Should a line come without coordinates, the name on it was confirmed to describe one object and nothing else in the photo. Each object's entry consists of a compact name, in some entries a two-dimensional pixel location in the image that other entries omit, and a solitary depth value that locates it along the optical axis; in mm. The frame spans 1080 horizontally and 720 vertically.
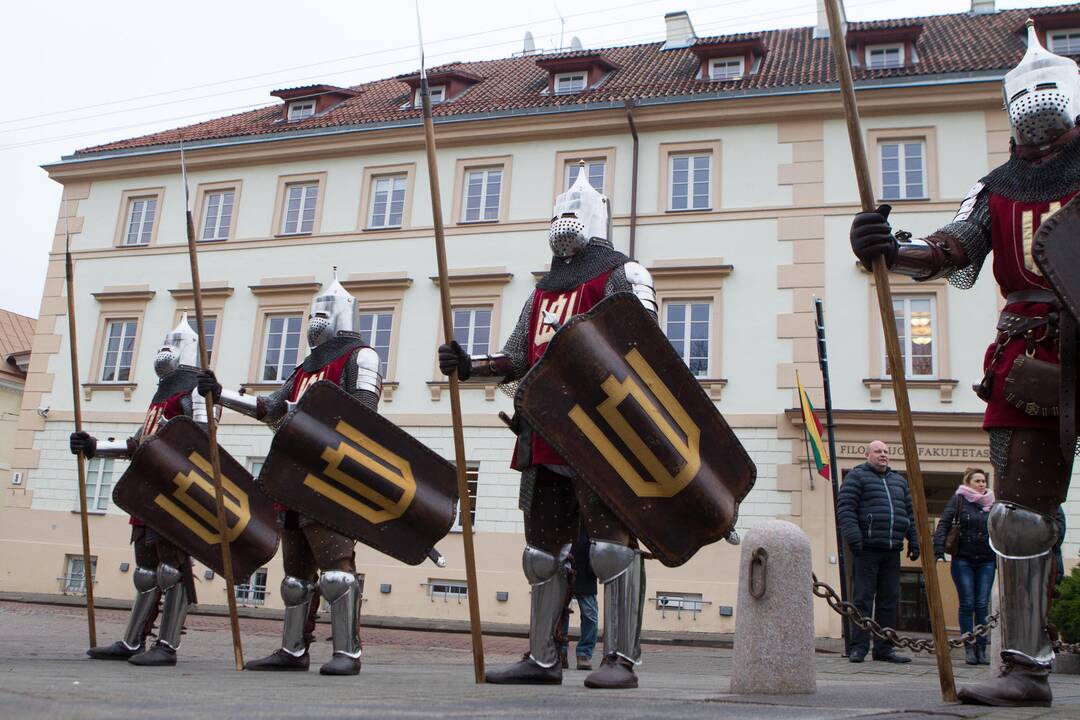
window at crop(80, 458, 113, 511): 19344
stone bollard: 4090
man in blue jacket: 8445
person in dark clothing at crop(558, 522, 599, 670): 7227
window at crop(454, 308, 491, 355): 18156
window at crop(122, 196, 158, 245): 21542
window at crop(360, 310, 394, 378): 18578
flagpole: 9017
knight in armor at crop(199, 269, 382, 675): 5262
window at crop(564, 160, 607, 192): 18609
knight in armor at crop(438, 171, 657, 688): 4117
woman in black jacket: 8680
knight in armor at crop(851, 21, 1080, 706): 3318
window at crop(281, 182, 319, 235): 20250
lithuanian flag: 12297
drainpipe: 17797
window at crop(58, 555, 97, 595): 19203
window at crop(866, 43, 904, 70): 18609
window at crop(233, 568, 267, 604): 17888
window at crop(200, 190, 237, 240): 20875
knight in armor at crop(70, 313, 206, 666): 6352
